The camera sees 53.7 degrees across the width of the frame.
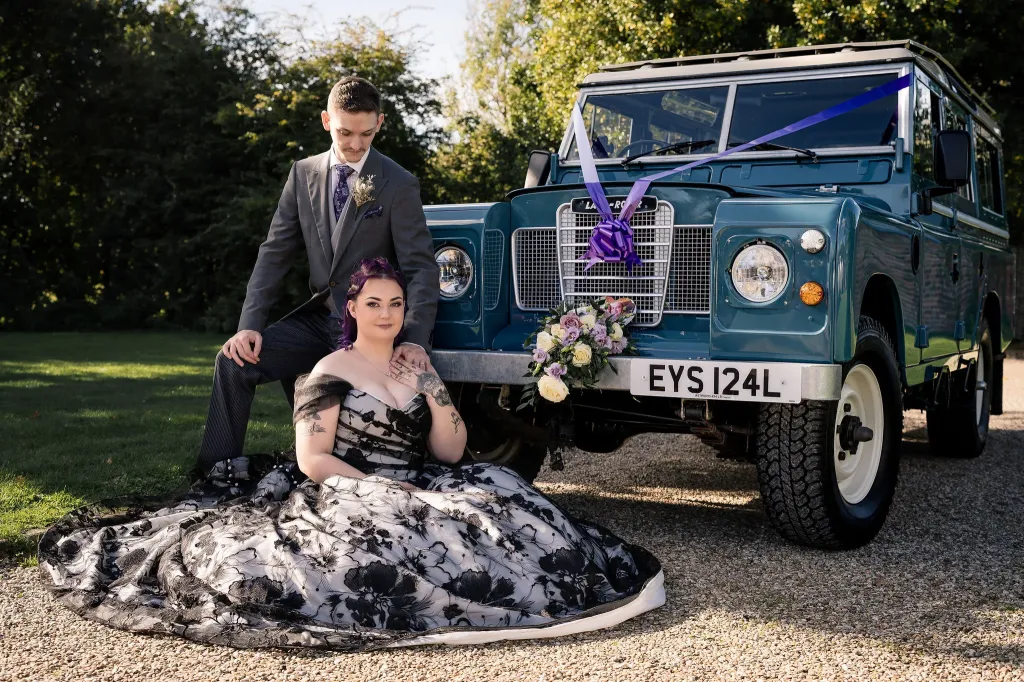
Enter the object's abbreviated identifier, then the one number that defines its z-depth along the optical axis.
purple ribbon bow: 4.43
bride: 3.21
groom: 4.49
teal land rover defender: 3.97
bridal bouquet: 4.17
